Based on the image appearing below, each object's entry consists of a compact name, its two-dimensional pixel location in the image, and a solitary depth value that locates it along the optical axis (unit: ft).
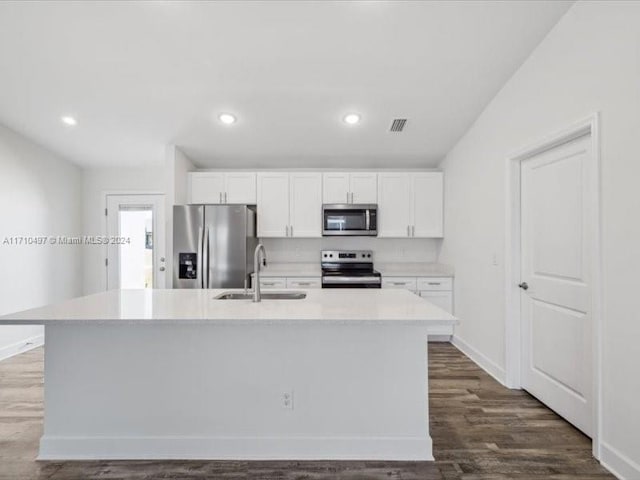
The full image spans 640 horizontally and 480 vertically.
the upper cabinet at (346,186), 14.98
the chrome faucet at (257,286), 7.55
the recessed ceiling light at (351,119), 12.08
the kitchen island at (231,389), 6.75
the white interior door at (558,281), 7.63
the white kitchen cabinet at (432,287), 14.17
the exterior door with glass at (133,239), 16.38
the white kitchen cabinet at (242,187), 14.92
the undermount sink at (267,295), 8.43
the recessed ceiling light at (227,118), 12.00
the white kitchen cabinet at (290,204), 14.96
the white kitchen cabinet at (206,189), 14.83
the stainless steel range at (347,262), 15.42
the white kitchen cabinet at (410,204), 15.06
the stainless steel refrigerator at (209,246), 13.04
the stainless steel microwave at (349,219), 14.64
